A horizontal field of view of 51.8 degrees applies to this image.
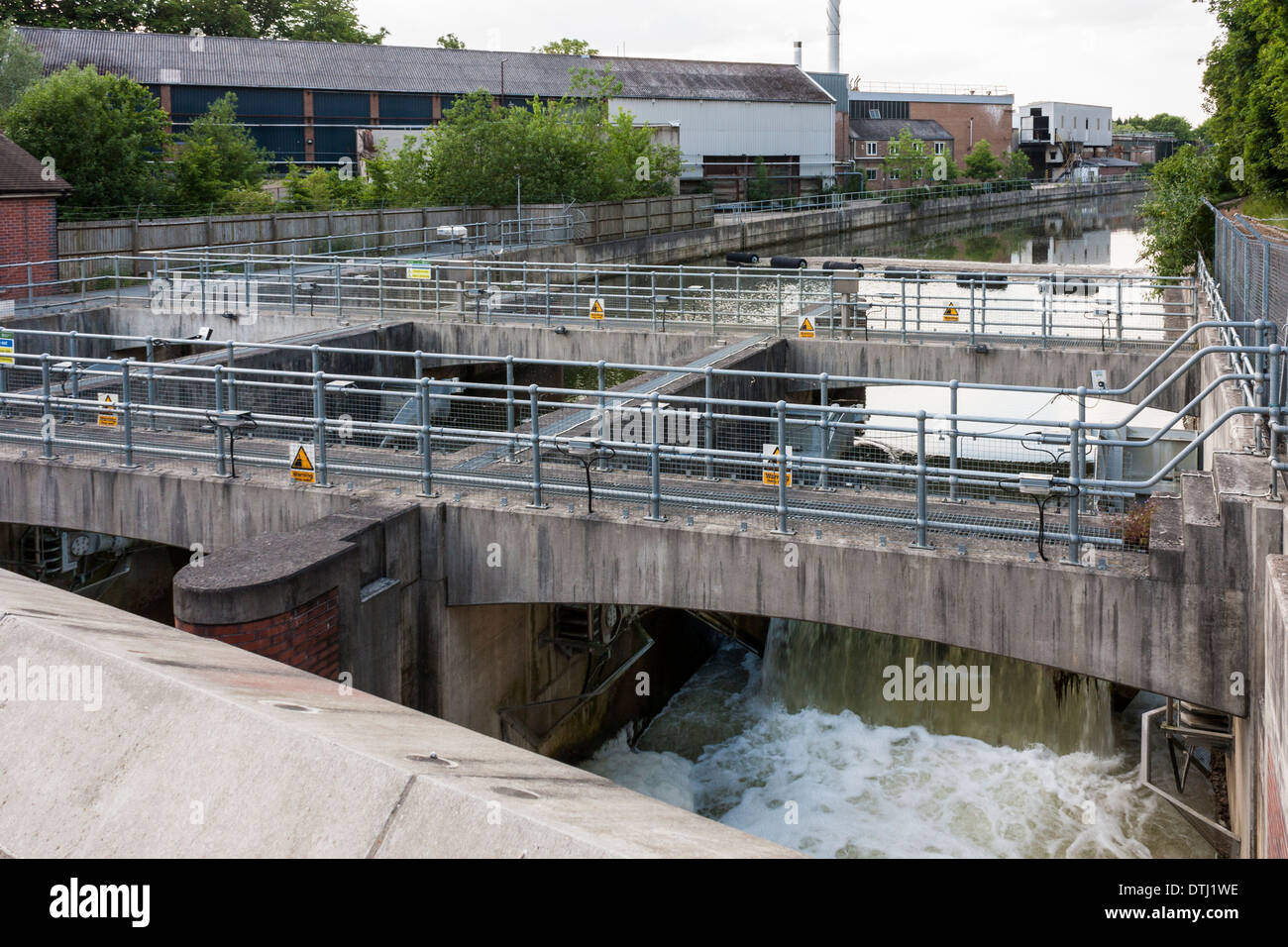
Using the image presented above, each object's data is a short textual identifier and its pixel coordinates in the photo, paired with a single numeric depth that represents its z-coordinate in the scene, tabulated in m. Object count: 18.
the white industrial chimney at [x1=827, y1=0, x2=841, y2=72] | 112.25
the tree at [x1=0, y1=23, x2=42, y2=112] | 47.16
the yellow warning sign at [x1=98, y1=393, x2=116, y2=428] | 14.47
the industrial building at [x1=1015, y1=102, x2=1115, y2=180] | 141.62
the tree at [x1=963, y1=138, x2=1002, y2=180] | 115.50
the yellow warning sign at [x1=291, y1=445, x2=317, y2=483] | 12.15
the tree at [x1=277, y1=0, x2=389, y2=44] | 97.25
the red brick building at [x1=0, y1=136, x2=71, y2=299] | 32.31
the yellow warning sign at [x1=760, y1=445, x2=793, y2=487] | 11.39
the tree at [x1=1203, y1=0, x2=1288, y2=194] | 32.66
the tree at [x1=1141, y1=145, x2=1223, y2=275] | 33.66
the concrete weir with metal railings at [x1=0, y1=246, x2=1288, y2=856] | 6.18
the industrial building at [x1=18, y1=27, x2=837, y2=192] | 68.25
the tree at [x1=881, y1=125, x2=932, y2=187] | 103.50
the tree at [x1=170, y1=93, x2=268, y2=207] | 48.34
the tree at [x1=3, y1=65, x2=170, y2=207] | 40.97
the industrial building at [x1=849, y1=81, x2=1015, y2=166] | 120.81
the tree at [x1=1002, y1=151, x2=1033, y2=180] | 124.62
